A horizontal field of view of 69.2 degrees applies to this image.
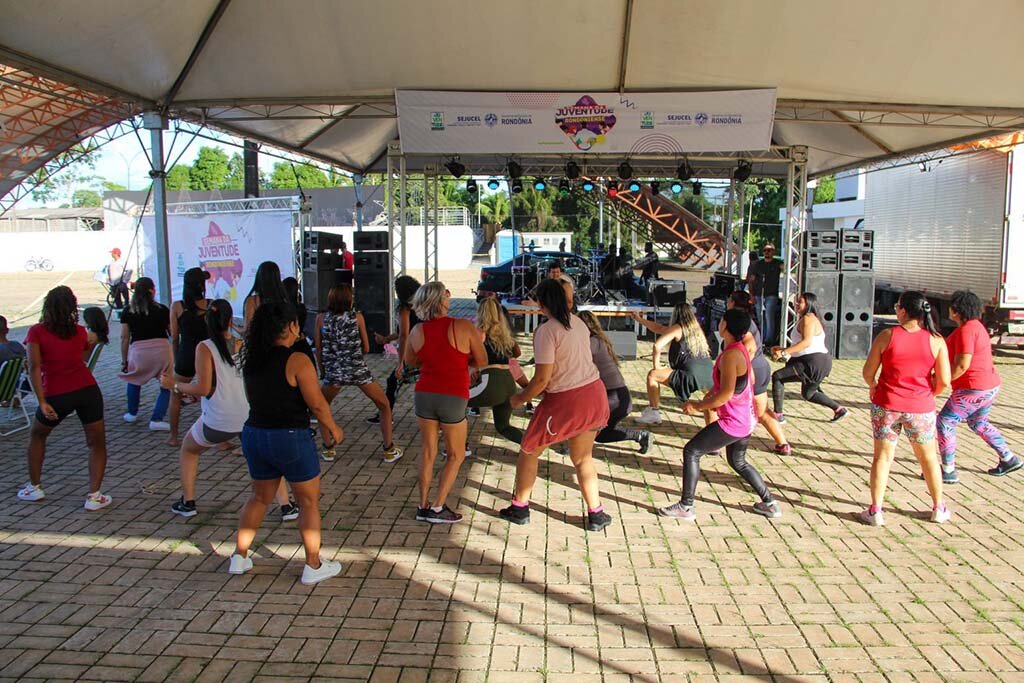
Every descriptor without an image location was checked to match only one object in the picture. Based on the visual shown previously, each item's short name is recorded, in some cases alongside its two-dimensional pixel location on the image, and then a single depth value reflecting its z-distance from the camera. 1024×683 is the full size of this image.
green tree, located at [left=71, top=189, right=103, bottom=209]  80.94
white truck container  11.45
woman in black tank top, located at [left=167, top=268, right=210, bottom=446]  5.96
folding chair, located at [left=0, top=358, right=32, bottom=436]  6.70
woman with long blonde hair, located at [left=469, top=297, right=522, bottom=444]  5.27
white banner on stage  9.77
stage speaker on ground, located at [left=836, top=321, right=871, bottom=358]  12.23
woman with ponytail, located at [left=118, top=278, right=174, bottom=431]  6.64
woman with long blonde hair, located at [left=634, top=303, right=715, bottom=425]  6.47
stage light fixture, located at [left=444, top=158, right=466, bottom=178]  13.88
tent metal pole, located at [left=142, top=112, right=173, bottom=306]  9.03
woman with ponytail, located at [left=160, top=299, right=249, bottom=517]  4.23
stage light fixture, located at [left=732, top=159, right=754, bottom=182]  13.68
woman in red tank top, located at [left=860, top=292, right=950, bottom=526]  4.53
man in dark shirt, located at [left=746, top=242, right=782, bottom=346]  12.74
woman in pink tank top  4.47
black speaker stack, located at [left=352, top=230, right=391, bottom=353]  12.84
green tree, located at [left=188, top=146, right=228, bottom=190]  68.75
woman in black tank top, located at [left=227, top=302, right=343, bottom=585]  3.57
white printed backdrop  14.92
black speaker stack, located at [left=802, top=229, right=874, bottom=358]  12.20
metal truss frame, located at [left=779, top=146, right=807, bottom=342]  12.25
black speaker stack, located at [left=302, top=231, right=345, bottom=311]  13.06
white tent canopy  7.88
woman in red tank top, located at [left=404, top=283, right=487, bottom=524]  4.43
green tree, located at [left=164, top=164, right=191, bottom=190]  66.34
